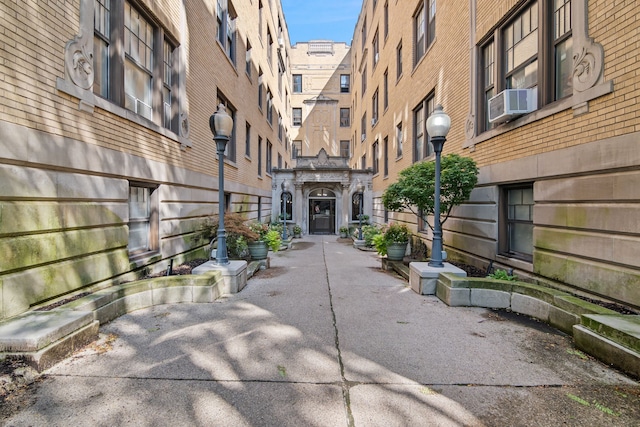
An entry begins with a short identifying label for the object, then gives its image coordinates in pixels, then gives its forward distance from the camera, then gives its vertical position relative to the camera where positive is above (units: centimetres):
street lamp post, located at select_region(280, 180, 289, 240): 1506 +116
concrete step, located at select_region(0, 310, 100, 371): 294 -128
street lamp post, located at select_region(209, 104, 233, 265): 640 +138
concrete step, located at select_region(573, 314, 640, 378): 297 -138
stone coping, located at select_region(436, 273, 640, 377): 307 -137
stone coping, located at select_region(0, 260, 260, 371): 296 -131
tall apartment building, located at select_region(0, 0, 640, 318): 391 +142
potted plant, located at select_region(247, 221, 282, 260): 901 -96
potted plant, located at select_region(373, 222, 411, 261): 912 -98
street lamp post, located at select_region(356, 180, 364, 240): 1496 +32
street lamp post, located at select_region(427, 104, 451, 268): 625 +126
